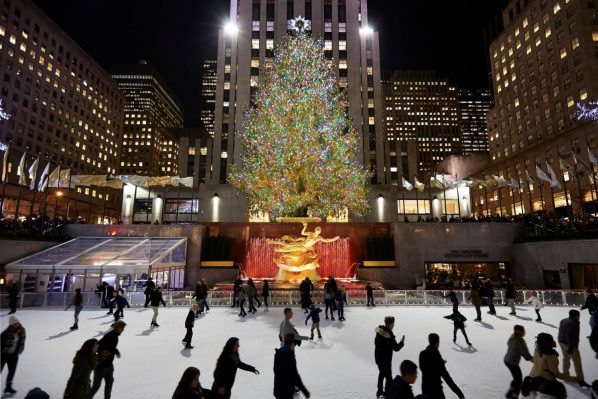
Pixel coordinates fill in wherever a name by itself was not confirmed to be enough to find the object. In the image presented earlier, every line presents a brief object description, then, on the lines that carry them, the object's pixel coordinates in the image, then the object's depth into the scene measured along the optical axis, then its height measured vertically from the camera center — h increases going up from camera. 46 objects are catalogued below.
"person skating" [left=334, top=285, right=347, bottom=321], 14.68 -1.68
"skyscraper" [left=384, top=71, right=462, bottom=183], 154.50 +64.96
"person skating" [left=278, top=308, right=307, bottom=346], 7.95 -1.43
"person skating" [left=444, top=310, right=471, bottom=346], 10.36 -1.69
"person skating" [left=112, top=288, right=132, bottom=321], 13.72 -1.63
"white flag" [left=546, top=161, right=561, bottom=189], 28.38 +6.70
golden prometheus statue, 25.50 +0.17
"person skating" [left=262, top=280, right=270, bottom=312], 17.62 -1.53
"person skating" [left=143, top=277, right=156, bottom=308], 18.08 -1.39
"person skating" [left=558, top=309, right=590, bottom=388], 7.38 -1.71
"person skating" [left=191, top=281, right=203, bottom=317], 16.17 -1.58
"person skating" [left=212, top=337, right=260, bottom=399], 5.13 -1.57
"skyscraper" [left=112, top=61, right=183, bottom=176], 145.50 +59.26
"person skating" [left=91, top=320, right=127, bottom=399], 6.38 -1.80
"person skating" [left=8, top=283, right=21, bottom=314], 16.70 -1.73
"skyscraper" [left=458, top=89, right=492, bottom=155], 191.88 +72.45
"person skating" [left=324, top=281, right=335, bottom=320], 15.47 -1.42
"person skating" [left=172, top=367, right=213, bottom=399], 3.98 -1.42
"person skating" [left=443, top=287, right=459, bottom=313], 10.87 -1.22
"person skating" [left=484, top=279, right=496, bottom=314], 15.73 -1.42
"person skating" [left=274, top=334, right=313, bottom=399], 5.29 -1.72
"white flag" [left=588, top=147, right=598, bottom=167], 26.15 +7.62
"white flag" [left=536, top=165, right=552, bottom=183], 29.29 +7.41
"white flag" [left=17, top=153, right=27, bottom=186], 26.27 +6.80
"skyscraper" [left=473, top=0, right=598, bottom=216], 56.28 +32.12
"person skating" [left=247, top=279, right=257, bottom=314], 16.41 -1.47
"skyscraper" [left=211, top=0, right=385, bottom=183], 56.37 +33.97
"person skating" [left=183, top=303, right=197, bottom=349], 10.31 -1.92
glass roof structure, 21.45 +0.44
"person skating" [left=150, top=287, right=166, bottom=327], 13.61 -1.52
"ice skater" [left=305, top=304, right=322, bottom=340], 11.02 -1.67
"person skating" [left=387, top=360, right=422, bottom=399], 4.20 -1.46
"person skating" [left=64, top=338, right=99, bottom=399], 5.20 -1.67
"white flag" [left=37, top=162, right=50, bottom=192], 27.64 +6.46
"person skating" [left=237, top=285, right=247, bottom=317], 15.79 -1.64
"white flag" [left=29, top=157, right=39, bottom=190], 27.22 +6.94
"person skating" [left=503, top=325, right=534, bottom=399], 6.51 -1.72
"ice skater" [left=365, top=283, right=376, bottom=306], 18.21 -1.73
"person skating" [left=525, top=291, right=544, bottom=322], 13.91 -1.65
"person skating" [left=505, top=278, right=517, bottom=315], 15.80 -1.36
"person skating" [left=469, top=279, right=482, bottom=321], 14.21 -1.45
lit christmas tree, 33.00 +11.32
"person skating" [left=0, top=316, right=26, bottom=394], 7.11 -1.73
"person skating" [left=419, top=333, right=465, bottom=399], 5.43 -1.72
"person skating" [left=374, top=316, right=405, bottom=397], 6.74 -1.68
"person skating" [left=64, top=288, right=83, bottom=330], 13.16 -1.61
